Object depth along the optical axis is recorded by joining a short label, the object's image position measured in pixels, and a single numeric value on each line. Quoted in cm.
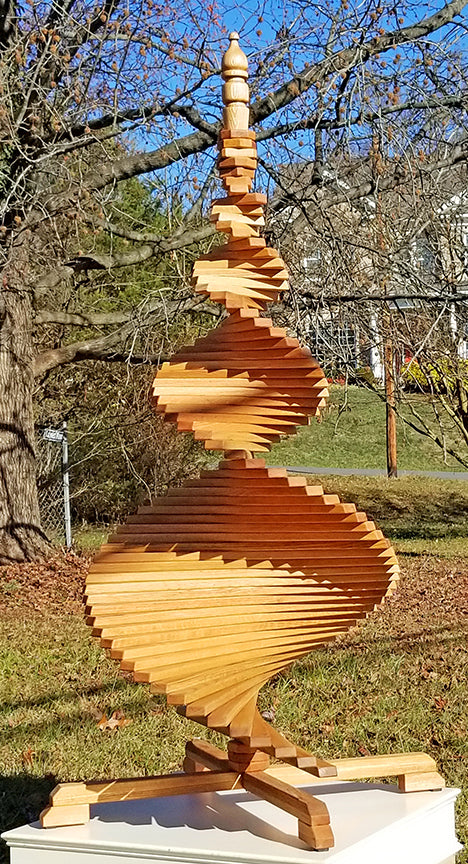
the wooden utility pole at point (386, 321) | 707
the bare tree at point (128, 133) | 681
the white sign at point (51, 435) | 1045
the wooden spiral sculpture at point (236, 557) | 310
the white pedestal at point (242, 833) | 296
